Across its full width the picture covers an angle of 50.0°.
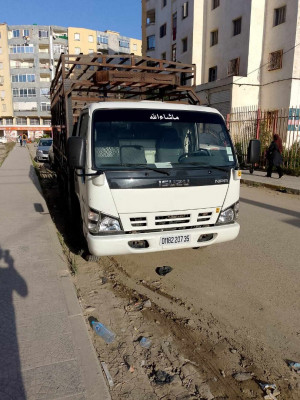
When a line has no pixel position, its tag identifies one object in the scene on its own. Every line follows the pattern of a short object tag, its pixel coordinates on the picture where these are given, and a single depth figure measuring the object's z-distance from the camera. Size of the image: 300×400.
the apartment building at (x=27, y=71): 67.31
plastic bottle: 2.93
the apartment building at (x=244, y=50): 20.31
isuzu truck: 3.67
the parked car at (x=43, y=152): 20.27
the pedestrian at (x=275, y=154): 12.23
